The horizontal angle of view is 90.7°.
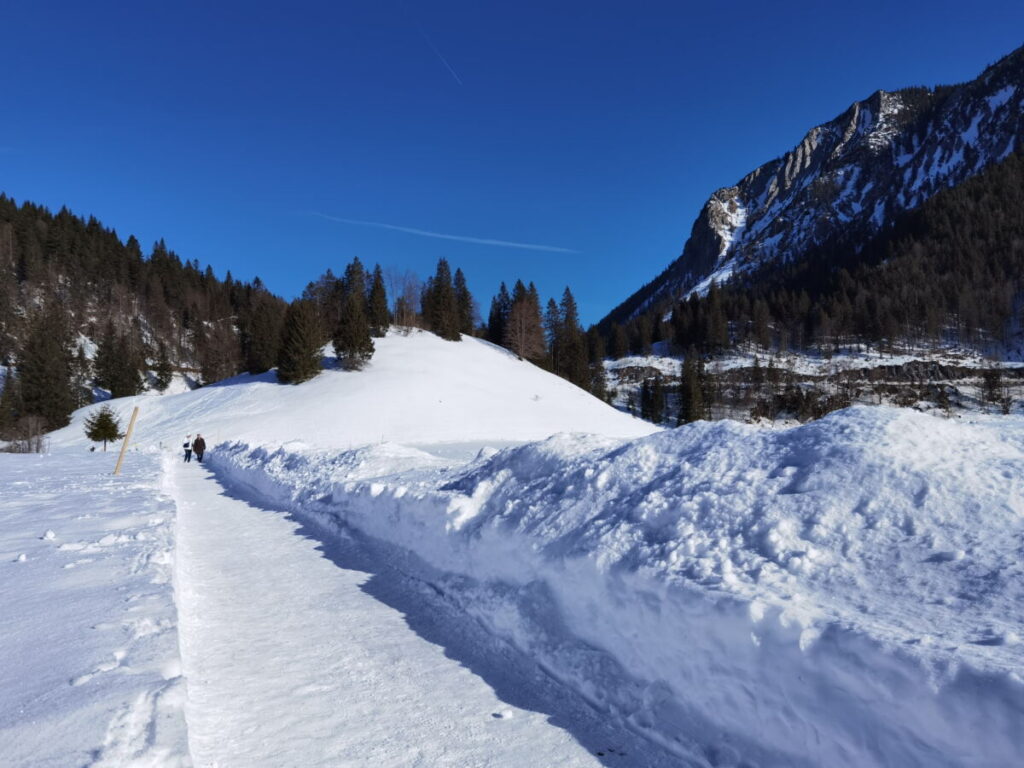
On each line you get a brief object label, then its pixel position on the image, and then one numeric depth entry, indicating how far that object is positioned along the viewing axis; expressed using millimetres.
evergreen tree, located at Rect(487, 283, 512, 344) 83488
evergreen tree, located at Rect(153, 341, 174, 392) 76812
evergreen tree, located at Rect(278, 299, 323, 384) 48500
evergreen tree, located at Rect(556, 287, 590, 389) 79250
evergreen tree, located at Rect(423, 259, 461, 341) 67562
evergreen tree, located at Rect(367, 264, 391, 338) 62562
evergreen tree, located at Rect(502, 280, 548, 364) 70125
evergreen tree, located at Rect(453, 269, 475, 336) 84812
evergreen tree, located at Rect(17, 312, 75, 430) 54281
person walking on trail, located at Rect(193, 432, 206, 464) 27484
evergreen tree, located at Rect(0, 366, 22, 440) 44812
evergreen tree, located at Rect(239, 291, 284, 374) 60281
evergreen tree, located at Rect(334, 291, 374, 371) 50531
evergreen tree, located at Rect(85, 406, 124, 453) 37562
